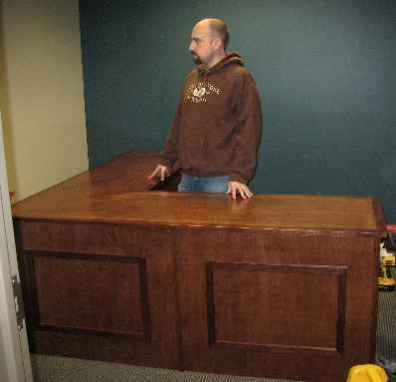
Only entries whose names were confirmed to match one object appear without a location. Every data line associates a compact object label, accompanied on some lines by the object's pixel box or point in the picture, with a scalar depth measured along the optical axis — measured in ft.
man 8.31
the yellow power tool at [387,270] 10.23
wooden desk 6.78
